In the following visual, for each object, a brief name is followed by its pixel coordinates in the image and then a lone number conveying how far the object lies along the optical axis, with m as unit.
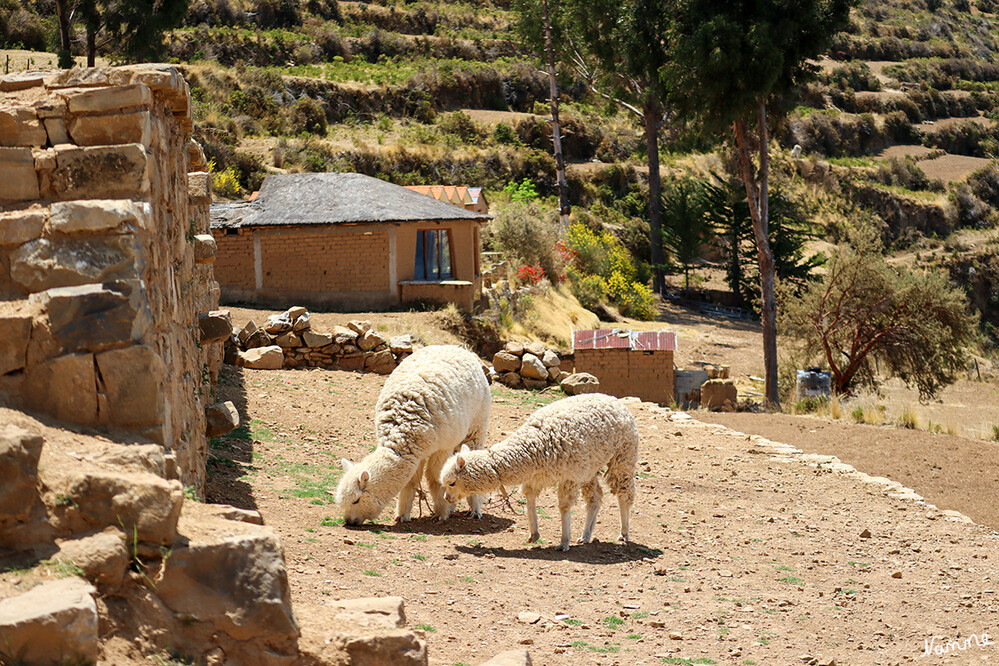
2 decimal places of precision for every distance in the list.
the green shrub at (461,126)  47.84
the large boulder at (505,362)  20.22
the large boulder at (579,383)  19.50
